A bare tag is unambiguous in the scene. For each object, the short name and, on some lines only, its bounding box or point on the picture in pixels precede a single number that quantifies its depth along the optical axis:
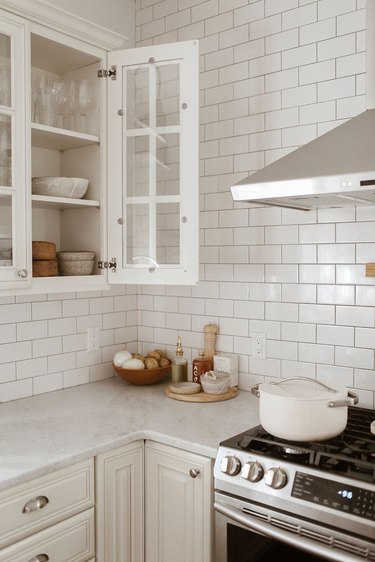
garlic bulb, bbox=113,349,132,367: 2.74
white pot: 1.76
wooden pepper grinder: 2.73
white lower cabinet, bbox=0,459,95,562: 1.69
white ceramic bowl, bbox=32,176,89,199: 2.33
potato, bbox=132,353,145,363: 2.79
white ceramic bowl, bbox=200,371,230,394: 2.49
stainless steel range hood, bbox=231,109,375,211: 1.64
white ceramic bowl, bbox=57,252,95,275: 2.41
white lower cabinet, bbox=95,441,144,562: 1.98
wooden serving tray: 2.45
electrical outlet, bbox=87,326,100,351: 2.84
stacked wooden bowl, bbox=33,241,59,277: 2.26
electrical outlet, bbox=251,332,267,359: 2.59
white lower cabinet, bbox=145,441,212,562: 1.92
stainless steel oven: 1.52
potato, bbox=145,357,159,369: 2.73
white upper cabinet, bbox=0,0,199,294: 2.29
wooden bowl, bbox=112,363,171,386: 2.69
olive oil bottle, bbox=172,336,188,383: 2.74
